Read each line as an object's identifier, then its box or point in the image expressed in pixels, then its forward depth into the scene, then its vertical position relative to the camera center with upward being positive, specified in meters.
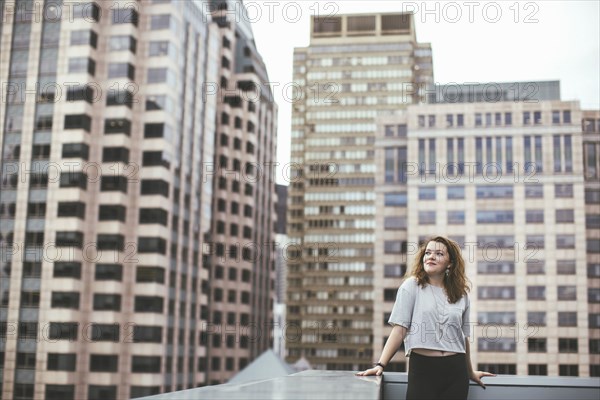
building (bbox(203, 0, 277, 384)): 56.12 +5.43
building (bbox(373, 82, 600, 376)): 57.81 +5.75
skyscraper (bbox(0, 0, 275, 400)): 40.78 +4.53
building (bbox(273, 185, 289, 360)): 91.49 +4.24
